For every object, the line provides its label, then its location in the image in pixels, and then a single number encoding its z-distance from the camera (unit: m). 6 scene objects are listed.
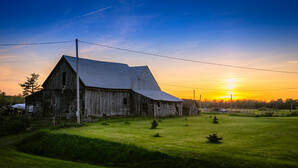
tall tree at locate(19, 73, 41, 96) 72.00
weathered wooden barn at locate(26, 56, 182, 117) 35.23
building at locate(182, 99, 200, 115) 55.19
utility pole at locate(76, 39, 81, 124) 26.35
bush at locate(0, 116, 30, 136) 25.06
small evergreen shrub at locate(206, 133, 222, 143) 14.78
